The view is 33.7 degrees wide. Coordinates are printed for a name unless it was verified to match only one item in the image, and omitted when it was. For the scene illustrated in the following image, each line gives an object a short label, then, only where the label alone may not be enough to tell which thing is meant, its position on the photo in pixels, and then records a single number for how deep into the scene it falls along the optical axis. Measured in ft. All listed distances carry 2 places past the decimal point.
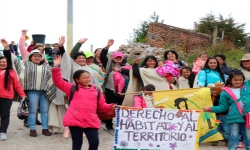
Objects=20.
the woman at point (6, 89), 24.22
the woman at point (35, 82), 25.22
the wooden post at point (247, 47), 60.47
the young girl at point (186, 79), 26.78
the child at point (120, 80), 26.81
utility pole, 46.26
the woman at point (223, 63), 27.04
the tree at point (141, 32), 103.19
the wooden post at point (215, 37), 75.75
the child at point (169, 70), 25.95
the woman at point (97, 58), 28.91
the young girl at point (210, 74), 24.95
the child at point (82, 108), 18.02
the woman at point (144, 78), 25.59
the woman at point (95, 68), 26.78
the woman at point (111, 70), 26.68
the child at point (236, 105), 19.84
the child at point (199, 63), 29.47
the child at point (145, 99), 23.81
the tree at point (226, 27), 107.55
